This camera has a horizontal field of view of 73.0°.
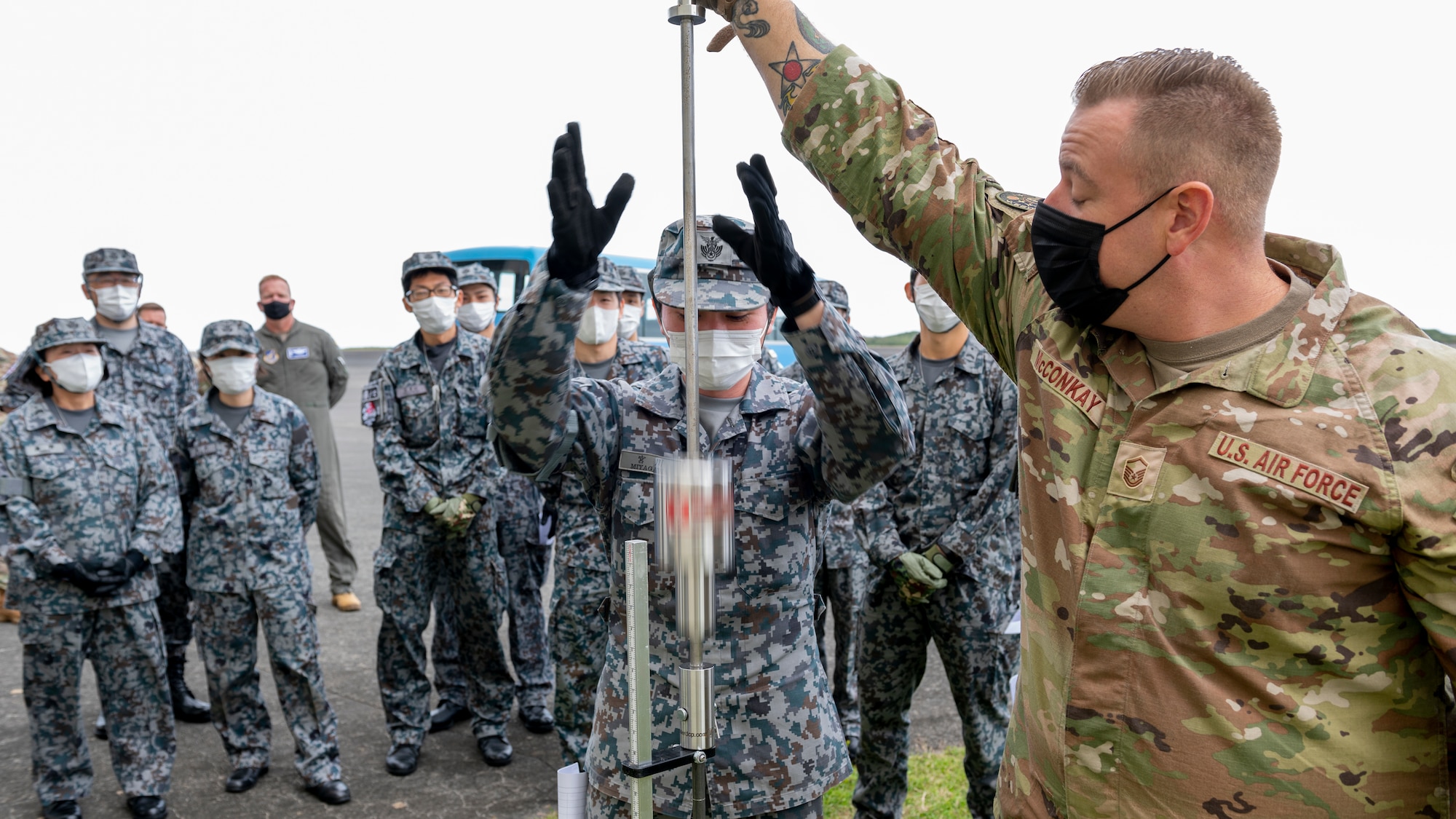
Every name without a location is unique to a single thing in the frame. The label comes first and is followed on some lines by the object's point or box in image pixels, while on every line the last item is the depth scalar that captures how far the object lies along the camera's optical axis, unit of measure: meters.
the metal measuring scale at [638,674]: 1.64
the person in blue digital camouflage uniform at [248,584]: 4.48
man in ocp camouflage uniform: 1.35
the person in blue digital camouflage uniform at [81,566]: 4.17
